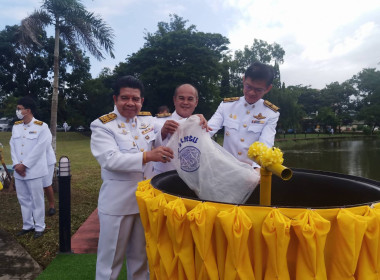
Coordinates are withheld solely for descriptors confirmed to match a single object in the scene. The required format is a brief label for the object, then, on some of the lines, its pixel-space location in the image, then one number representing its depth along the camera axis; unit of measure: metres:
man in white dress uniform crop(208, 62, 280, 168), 2.69
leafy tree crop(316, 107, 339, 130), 41.06
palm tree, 7.41
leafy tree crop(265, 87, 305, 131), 28.59
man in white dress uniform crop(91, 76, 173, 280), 2.09
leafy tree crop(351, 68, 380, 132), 33.06
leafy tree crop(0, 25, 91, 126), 22.48
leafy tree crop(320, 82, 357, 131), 48.00
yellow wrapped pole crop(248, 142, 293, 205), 1.42
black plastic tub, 1.81
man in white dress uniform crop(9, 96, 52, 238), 4.09
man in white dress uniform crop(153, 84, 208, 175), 2.94
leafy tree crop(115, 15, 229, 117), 24.11
